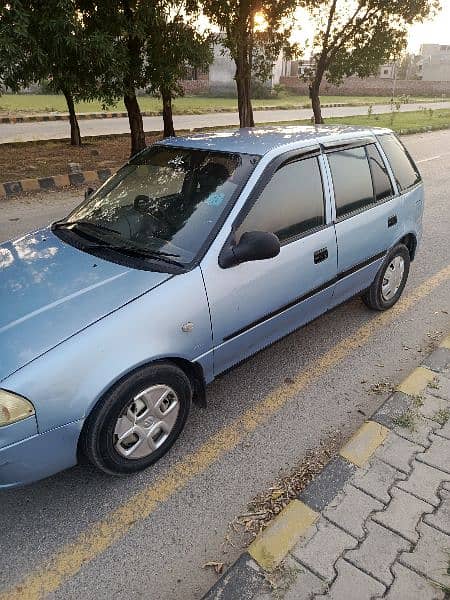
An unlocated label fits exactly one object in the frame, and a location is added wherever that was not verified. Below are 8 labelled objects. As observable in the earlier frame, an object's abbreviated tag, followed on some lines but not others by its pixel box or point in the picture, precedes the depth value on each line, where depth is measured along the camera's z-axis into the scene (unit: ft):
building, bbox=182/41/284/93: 147.23
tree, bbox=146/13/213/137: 32.17
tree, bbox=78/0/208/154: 28.35
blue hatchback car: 7.33
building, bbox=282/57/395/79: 57.26
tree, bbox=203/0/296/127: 35.58
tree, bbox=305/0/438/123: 45.91
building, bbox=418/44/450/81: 256.11
